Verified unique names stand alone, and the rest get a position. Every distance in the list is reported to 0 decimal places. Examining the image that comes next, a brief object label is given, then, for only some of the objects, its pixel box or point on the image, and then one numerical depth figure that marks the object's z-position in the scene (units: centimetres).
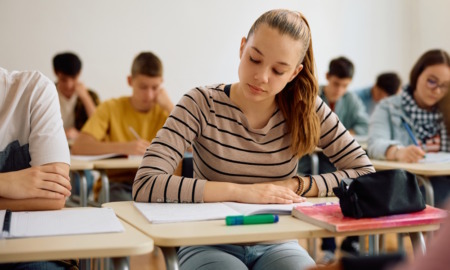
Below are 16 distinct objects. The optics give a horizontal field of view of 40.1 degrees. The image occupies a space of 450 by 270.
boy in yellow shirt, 360
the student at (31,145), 162
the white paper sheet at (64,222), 135
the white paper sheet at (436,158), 297
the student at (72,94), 488
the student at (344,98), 473
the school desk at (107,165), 300
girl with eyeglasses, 325
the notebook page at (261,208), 160
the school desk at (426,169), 265
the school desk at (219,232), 136
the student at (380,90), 543
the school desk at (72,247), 119
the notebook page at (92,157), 321
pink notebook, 143
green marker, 148
